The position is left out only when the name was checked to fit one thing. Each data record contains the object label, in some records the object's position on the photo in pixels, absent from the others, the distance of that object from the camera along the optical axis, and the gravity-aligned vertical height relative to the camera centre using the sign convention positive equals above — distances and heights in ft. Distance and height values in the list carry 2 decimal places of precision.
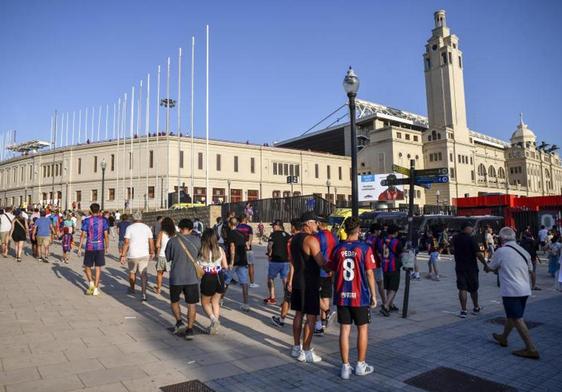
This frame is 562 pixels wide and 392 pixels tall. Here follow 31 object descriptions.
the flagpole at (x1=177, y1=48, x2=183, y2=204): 112.98 +43.51
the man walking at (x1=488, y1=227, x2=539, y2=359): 18.57 -2.97
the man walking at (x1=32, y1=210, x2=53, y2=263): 47.47 -0.03
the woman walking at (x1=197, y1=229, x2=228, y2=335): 21.58 -2.46
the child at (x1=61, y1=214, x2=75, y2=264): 50.31 -0.17
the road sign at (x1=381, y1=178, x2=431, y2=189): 29.30 +3.33
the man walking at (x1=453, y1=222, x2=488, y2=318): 26.71 -2.86
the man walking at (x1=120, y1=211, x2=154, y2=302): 30.53 -1.13
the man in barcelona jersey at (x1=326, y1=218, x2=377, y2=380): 15.99 -2.71
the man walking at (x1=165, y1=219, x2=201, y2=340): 21.27 -2.34
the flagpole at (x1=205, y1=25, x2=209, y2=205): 101.60 +32.50
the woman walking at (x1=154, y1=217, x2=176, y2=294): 29.53 -0.94
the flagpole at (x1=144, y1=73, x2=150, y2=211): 124.98 +38.30
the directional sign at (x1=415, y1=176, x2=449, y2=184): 28.58 +3.39
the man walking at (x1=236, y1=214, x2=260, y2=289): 31.32 -0.62
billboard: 164.66 +15.01
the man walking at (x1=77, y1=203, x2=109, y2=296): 30.27 -0.71
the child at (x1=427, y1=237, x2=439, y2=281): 44.29 -4.32
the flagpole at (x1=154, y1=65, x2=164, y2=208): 165.18 +19.33
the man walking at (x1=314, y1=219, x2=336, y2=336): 20.42 -2.42
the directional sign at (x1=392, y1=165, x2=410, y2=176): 29.19 +4.18
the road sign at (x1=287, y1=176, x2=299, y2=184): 153.73 +19.31
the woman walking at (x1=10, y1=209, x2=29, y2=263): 49.26 +0.17
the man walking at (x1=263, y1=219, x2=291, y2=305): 27.81 -1.77
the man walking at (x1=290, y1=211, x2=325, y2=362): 17.69 -2.75
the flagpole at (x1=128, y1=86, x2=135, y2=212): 130.52 +39.57
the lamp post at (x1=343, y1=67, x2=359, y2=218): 29.94 +8.95
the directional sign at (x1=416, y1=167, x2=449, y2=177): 28.64 +3.90
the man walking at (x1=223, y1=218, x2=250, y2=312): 28.45 -1.78
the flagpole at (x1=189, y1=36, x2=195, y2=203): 108.77 +44.56
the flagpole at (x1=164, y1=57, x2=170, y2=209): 162.25 +24.25
